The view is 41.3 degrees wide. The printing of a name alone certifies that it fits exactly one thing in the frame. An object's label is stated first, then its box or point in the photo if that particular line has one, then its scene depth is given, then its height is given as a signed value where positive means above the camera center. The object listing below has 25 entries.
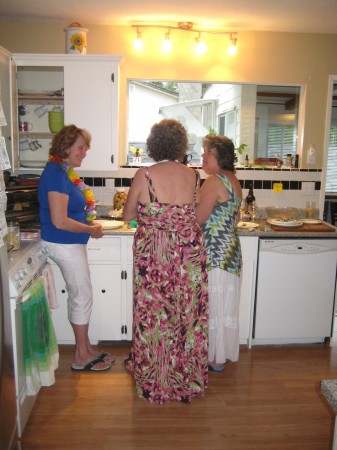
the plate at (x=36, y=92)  3.53 +0.43
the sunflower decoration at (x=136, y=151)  3.90 -0.01
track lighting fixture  3.60 +0.93
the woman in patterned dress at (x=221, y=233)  2.73 -0.50
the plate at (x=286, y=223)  3.39 -0.52
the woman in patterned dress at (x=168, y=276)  2.41 -0.69
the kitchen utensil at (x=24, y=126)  3.63 +0.17
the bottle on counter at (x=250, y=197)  3.87 -0.38
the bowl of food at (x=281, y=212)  3.91 -0.50
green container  3.52 +0.22
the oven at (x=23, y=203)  2.77 -0.35
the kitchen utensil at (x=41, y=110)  3.73 +0.31
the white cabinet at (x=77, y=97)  3.38 +0.40
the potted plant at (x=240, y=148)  3.91 +0.04
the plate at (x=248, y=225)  3.34 -0.54
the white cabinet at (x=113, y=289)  3.19 -0.99
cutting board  3.32 -0.55
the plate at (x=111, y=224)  3.20 -0.53
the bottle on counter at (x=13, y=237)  2.54 -0.50
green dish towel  2.22 -0.98
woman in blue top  2.60 -0.42
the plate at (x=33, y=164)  3.58 -0.13
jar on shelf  3.74 -0.41
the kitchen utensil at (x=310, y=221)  3.61 -0.54
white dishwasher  3.28 -0.99
